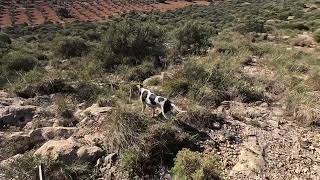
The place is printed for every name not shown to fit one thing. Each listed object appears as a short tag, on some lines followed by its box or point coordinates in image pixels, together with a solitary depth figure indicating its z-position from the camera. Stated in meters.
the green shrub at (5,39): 11.63
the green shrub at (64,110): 4.65
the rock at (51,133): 4.06
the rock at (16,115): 4.52
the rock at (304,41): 9.75
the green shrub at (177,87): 5.06
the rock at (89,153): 3.64
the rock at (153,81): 5.81
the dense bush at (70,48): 8.59
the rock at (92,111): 4.46
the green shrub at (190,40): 8.44
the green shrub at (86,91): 5.32
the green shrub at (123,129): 3.71
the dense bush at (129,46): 7.31
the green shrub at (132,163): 3.43
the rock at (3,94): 5.56
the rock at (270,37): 10.51
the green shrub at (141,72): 6.37
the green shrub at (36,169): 3.31
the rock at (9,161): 3.47
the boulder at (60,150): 3.58
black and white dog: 4.15
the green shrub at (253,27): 11.29
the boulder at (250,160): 3.47
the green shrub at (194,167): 3.21
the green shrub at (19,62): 7.21
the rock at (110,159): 3.60
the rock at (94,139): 3.86
